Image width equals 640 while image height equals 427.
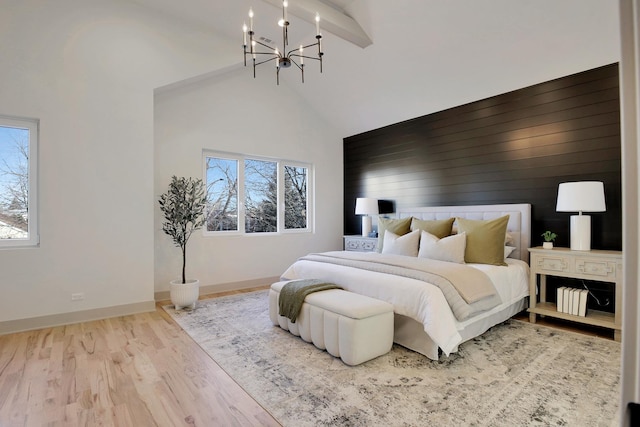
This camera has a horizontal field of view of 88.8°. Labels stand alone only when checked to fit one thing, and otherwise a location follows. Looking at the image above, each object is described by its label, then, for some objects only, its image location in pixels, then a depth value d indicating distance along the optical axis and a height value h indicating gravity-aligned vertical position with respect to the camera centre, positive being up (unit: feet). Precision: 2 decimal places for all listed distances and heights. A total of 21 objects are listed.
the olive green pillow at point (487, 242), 11.19 -1.01
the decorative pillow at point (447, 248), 11.33 -1.24
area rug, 6.20 -3.80
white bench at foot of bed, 7.97 -2.85
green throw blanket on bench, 9.50 -2.37
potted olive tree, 12.60 -0.06
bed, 8.19 -2.10
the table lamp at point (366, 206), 17.74 +0.43
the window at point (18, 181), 10.91 +1.22
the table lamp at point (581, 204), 10.07 +0.26
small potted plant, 11.29 -0.93
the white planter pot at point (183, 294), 12.54 -3.03
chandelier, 8.68 +4.55
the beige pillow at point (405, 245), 12.73 -1.23
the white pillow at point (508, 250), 12.23 -1.40
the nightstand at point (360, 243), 17.42 -1.63
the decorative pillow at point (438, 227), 13.05 -0.55
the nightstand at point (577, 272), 9.54 -1.87
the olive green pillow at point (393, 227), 14.26 -0.58
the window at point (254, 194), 16.24 +1.12
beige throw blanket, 8.50 -1.79
